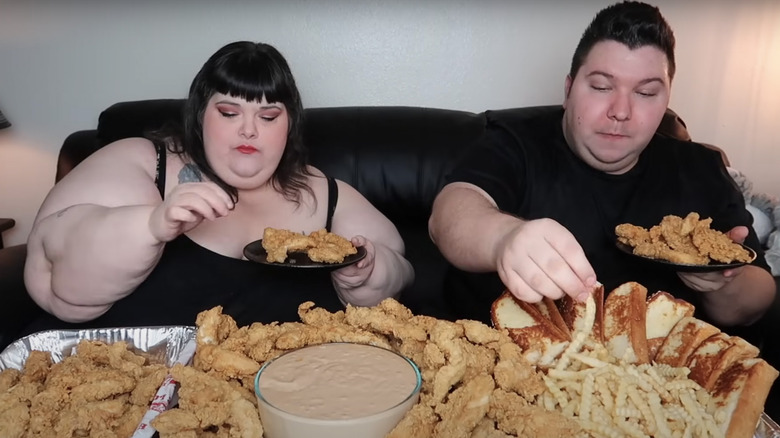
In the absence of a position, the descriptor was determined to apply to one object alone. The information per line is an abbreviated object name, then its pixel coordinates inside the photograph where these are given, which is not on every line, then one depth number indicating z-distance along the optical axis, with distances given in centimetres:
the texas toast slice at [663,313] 113
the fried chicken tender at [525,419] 85
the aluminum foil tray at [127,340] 121
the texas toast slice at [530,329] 104
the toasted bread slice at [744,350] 99
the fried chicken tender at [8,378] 103
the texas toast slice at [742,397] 90
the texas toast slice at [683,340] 106
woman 150
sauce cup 82
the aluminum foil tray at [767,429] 95
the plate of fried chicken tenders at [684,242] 131
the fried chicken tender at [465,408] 85
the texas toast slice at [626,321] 107
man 168
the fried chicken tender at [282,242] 145
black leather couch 270
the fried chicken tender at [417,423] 83
